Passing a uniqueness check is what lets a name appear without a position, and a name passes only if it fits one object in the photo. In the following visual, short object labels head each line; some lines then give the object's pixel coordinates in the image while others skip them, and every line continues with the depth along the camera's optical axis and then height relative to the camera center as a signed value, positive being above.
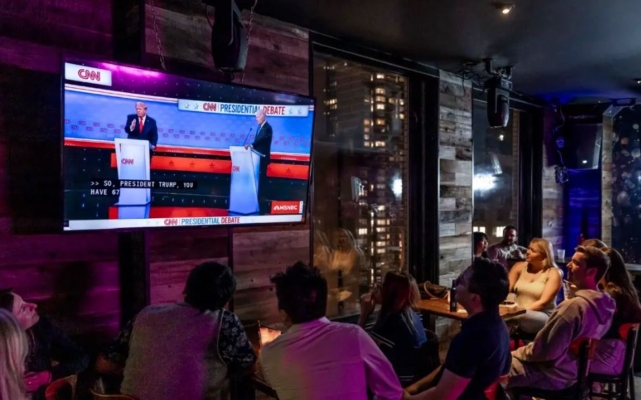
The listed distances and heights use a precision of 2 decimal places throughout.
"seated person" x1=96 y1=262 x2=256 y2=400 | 2.09 -0.65
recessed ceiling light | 3.36 +1.19
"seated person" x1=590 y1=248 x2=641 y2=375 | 3.13 -0.86
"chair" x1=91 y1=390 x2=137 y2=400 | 1.95 -0.77
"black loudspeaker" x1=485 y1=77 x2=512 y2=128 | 4.94 +0.87
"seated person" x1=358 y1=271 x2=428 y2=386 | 2.73 -0.73
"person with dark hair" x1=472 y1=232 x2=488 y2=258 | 5.53 -0.58
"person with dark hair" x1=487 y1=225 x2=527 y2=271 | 5.37 -0.62
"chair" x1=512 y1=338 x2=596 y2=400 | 2.79 -1.09
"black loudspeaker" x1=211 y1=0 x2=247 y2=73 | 2.71 +0.80
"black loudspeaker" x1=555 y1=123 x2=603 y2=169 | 6.76 +0.60
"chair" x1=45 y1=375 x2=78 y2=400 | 2.16 -0.87
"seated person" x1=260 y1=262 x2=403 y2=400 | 1.84 -0.60
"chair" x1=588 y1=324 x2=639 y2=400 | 3.02 -1.08
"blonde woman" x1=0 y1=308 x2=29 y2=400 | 1.49 -0.49
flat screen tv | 2.45 +0.21
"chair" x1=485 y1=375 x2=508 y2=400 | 2.11 -0.82
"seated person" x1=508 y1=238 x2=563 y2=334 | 4.15 -0.76
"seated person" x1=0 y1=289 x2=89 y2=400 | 2.20 -0.74
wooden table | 3.67 -0.88
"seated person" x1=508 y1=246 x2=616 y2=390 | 2.85 -0.77
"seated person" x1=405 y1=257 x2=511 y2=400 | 2.06 -0.62
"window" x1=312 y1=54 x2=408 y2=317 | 4.25 +0.11
